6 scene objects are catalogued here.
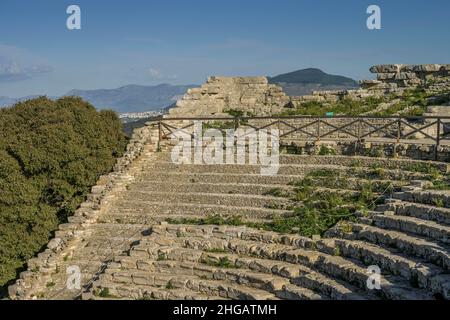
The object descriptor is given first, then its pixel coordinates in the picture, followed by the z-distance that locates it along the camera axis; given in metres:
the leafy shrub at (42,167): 16.30
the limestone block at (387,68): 23.61
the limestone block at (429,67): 23.12
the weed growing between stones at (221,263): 12.23
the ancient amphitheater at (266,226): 10.49
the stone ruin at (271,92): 22.80
